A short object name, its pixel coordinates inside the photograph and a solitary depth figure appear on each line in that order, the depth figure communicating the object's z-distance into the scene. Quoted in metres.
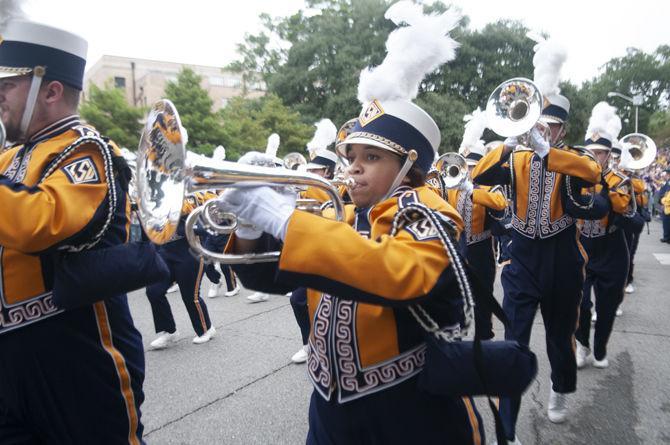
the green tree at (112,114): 18.42
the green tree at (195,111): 19.41
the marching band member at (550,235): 3.51
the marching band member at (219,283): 8.44
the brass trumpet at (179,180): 1.55
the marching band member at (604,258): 4.65
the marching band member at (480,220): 5.50
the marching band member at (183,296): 5.65
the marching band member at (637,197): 5.41
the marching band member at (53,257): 1.90
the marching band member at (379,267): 1.40
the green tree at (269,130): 21.34
